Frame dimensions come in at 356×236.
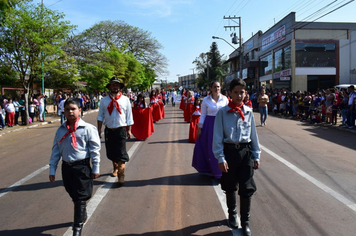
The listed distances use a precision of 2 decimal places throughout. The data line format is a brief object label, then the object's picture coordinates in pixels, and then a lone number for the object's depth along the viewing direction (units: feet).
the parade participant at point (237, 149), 12.18
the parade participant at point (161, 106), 64.23
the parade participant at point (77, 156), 12.13
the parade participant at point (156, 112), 56.54
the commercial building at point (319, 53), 101.04
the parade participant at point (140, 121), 35.96
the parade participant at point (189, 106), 50.13
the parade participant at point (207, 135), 18.79
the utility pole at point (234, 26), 114.11
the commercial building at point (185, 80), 508.74
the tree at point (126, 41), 138.82
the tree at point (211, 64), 240.12
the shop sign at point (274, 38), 109.19
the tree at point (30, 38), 51.80
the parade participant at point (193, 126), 33.47
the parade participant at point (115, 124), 18.79
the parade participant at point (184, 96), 76.55
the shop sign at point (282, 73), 103.14
